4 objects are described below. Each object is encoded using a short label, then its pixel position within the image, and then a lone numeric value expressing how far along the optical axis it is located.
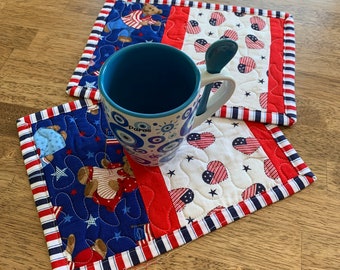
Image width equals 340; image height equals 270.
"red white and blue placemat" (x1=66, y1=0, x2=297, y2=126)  0.52
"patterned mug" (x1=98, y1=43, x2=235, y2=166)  0.37
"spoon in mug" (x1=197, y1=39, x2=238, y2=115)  0.37
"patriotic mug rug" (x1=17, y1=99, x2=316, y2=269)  0.41
